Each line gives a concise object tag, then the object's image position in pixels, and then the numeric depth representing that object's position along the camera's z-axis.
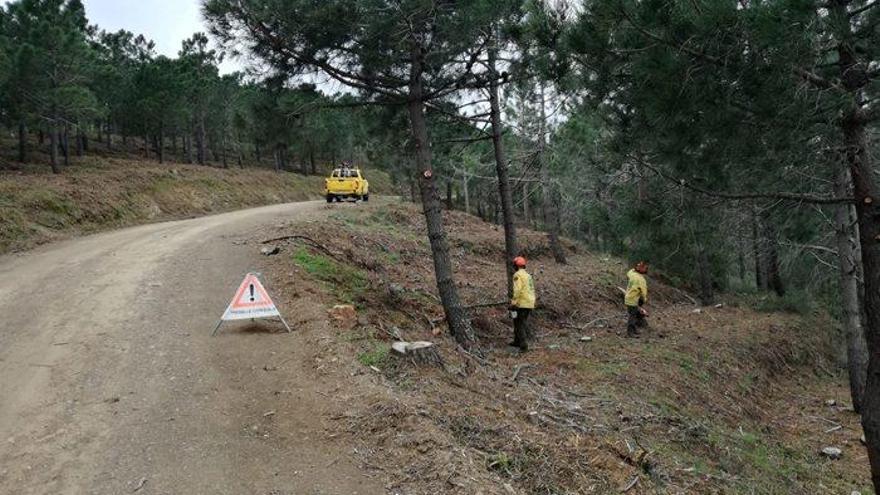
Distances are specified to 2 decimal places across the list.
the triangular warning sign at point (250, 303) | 8.34
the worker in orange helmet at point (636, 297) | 13.48
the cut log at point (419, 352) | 7.56
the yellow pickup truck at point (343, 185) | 28.39
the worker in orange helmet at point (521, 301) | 10.78
